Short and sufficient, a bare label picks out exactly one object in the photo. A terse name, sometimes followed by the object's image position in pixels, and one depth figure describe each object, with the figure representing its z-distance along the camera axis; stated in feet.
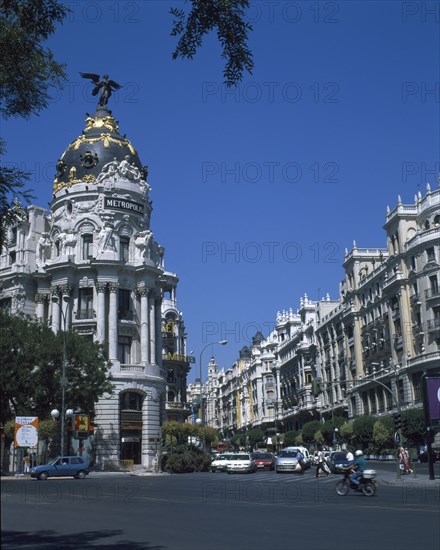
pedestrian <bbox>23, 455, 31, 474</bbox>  157.69
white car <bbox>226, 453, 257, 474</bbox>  152.35
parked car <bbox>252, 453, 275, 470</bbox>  170.60
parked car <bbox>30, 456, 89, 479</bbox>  126.82
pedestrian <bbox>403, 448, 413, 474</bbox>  122.42
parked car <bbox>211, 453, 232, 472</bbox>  163.43
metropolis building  195.42
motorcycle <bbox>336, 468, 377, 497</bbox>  76.64
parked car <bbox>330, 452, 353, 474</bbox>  138.74
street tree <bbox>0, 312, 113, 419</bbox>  156.15
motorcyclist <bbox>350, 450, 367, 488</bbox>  77.25
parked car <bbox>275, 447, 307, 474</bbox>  148.15
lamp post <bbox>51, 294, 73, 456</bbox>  148.19
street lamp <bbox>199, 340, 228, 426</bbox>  212.23
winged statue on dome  226.79
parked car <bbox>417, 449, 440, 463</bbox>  180.89
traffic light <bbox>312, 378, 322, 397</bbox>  133.69
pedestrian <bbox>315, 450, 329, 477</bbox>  130.95
